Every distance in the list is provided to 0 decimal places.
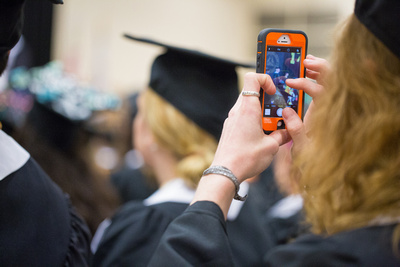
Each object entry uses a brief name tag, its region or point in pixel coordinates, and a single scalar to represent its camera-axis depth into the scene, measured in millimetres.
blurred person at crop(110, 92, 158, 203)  3555
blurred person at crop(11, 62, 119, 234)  2441
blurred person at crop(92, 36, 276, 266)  1740
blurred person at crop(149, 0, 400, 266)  759
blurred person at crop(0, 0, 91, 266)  1075
